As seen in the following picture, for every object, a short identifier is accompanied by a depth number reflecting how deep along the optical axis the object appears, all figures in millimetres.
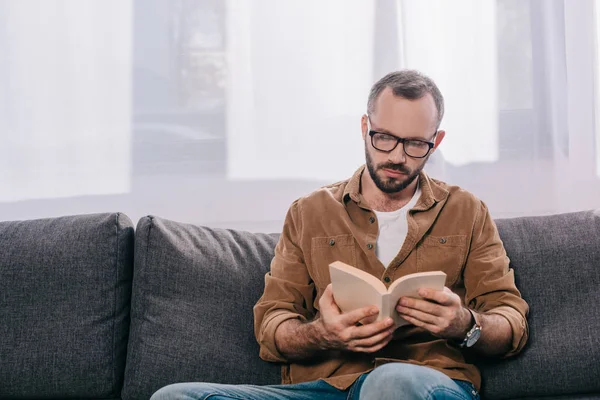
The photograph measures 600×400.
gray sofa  3252
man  3101
